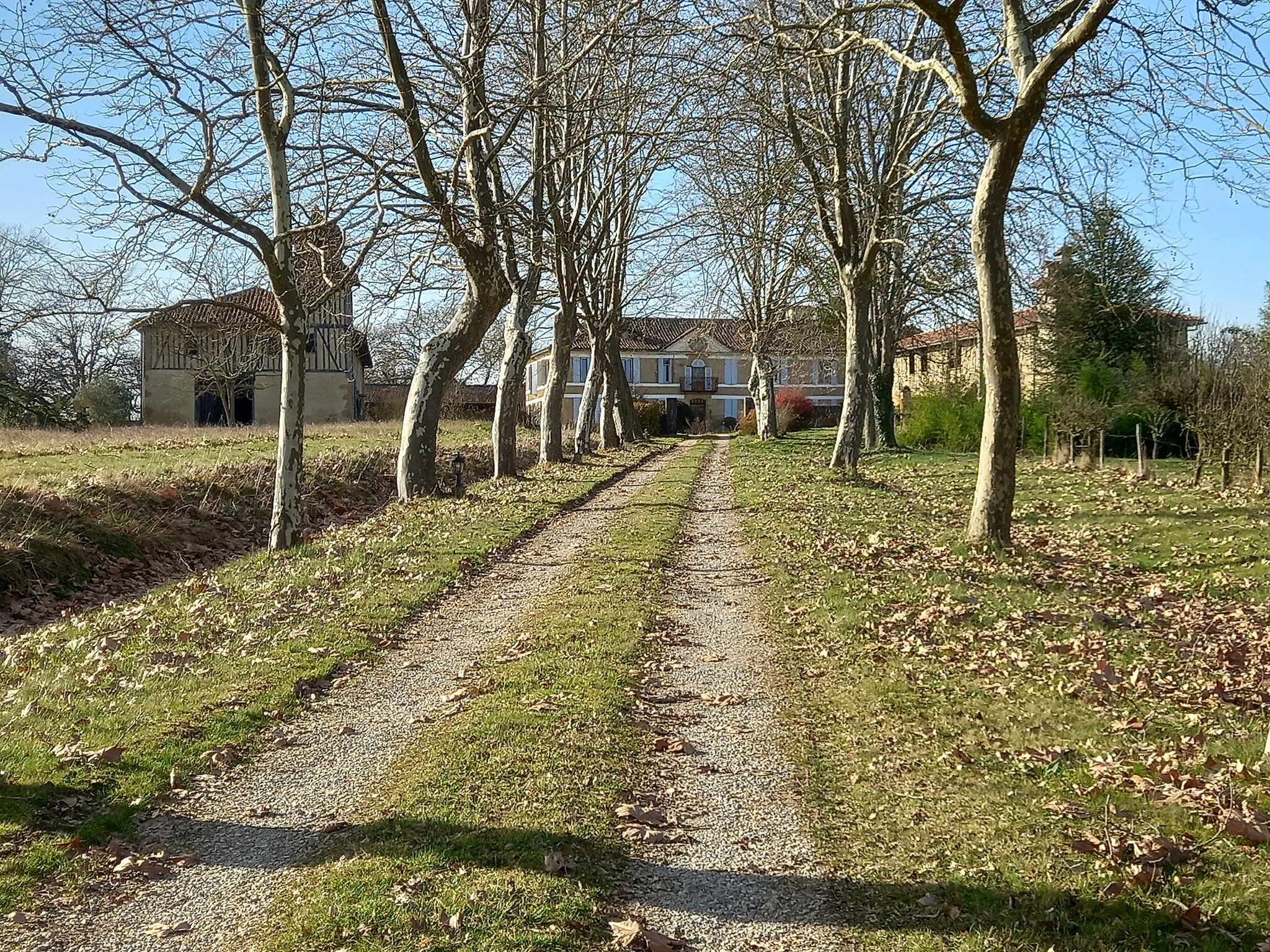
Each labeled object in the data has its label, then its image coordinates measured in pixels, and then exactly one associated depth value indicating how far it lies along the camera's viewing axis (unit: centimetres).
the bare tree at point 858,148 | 1798
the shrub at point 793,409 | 5641
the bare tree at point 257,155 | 1073
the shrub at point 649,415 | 5691
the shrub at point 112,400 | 3459
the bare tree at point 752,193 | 1784
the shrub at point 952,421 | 2919
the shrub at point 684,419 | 6889
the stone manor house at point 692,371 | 7812
